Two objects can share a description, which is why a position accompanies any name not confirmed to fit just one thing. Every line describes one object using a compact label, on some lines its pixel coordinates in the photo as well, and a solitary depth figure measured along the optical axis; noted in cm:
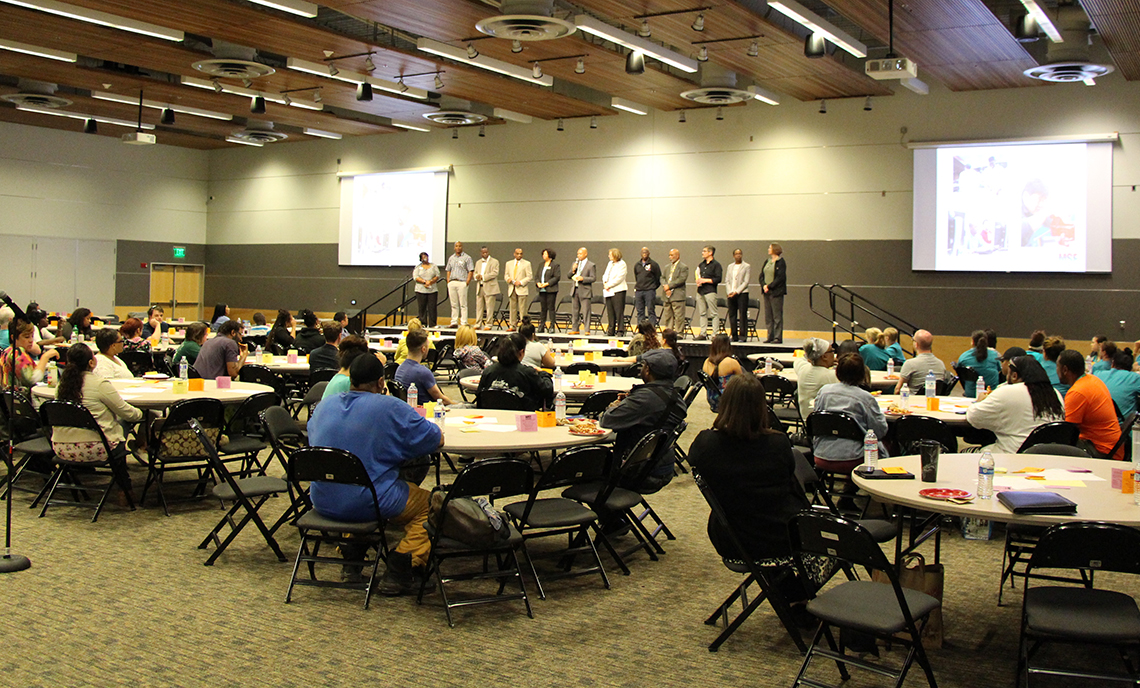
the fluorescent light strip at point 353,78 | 1450
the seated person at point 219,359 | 847
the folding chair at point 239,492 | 514
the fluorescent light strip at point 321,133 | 2204
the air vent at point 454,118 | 1819
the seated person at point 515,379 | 703
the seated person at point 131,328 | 933
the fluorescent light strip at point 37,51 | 1381
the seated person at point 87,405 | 603
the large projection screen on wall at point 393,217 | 2181
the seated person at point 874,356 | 954
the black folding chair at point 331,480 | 429
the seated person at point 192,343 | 918
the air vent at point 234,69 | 1376
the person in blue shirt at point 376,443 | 444
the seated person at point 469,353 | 883
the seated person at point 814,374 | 727
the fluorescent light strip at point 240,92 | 1586
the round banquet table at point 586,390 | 782
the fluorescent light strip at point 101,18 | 1138
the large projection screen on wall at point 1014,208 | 1528
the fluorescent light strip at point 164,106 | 1761
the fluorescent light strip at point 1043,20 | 1073
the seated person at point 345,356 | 595
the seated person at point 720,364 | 814
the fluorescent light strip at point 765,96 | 1568
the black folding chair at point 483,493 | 422
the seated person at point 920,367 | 805
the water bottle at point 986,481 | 382
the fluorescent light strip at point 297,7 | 1108
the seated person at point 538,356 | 892
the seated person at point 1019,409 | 567
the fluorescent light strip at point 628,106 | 1719
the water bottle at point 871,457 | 436
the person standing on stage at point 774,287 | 1507
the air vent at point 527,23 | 1071
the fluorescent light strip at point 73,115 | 1870
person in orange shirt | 571
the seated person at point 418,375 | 708
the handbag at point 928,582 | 393
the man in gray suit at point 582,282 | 1758
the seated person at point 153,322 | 1305
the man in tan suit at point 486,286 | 1889
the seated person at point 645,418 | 546
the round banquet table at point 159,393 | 652
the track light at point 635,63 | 1368
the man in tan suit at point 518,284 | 1845
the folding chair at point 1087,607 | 316
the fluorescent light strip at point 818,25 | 1077
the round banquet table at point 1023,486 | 356
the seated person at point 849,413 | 583
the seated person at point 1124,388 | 716
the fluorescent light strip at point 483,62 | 1319
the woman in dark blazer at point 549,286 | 1795
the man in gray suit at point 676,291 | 1617
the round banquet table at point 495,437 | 490
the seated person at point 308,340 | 1062
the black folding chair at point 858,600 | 318
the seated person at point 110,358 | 695
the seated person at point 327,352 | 892
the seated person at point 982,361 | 875
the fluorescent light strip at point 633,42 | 1159
